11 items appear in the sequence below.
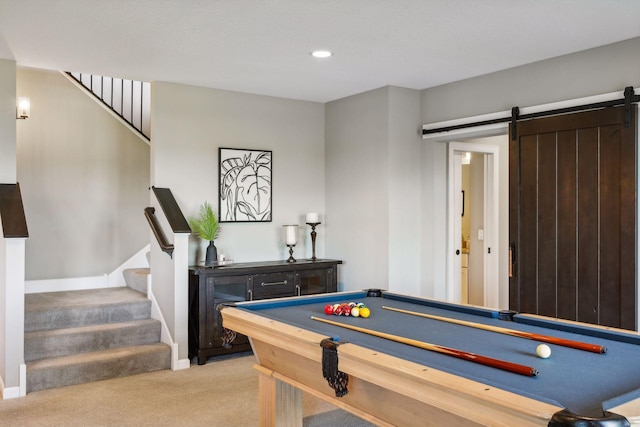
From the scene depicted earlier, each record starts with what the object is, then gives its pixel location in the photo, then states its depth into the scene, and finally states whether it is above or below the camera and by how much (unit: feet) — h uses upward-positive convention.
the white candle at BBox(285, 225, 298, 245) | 18.08 -0.43
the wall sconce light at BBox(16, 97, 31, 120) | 16.85 +3.46
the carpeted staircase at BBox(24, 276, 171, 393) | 13.60 -3.19
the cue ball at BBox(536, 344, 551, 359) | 6.56 -1.55
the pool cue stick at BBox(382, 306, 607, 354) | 6.87 -1.57
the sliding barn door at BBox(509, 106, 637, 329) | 12.37 +0.09
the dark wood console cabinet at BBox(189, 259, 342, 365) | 15.49 -2.00
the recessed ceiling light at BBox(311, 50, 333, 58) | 13.34 +4.11
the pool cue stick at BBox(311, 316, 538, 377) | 5.93 -1.59
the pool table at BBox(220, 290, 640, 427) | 5.06 -1.64
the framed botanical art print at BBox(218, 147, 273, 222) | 17.54 +1.17
